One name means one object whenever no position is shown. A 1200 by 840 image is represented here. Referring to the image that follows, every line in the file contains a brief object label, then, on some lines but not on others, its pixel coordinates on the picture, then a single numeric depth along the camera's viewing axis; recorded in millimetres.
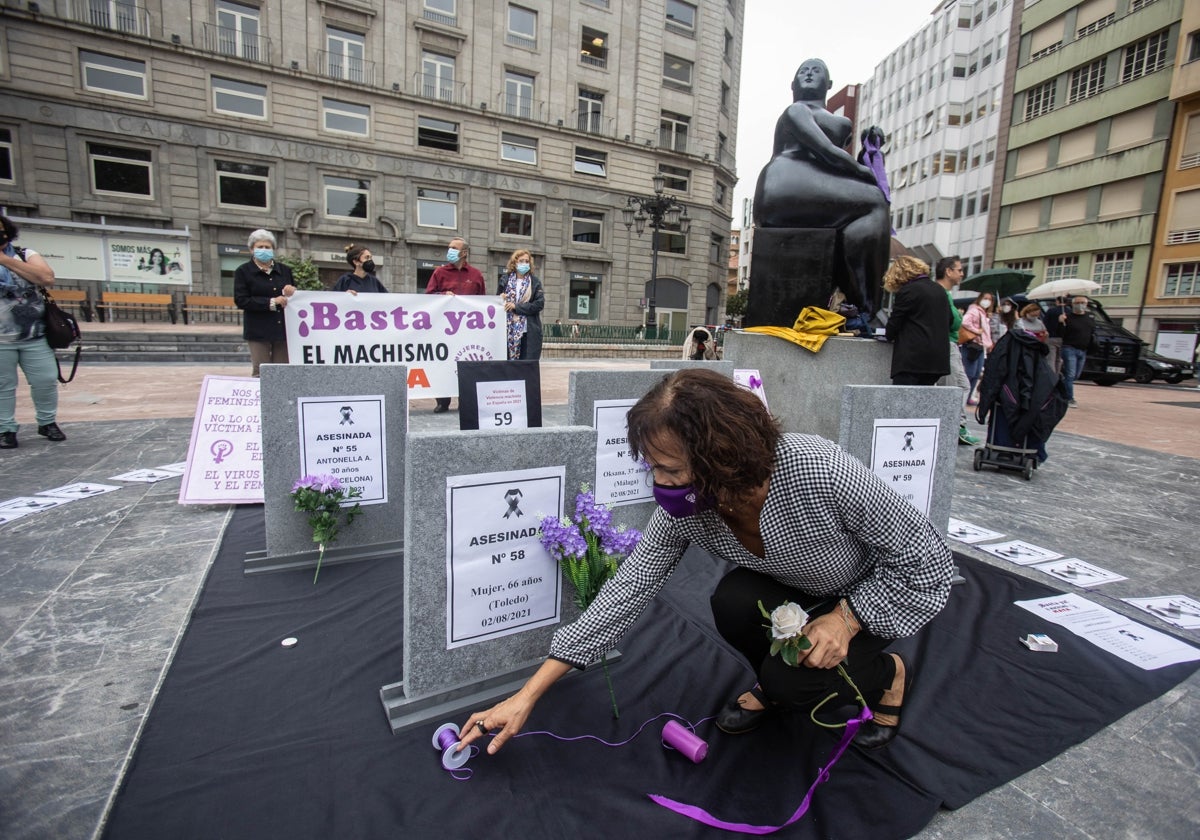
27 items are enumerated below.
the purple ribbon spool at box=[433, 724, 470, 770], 1734
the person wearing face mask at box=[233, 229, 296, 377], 5914
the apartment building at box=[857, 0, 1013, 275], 37875
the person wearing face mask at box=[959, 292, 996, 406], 8367
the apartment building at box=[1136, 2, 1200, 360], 23141
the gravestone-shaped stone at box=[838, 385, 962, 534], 3014
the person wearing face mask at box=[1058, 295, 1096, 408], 10453
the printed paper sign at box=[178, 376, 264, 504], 3930
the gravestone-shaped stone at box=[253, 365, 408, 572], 3041
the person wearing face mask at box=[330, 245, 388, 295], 6789
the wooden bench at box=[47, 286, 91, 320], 19156
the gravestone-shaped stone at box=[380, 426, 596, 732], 1947
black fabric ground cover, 1598
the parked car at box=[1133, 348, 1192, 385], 17297
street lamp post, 20641
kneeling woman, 1498
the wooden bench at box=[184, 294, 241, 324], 21234
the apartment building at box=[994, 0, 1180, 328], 24875
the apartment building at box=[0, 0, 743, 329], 21250
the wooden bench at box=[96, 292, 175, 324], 20016
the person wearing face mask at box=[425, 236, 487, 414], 7439
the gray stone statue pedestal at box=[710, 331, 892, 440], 5629
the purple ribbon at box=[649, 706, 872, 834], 1588
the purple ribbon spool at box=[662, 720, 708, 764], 1840
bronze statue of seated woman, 6035
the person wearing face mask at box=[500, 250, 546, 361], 7301
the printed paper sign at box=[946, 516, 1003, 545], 3840
